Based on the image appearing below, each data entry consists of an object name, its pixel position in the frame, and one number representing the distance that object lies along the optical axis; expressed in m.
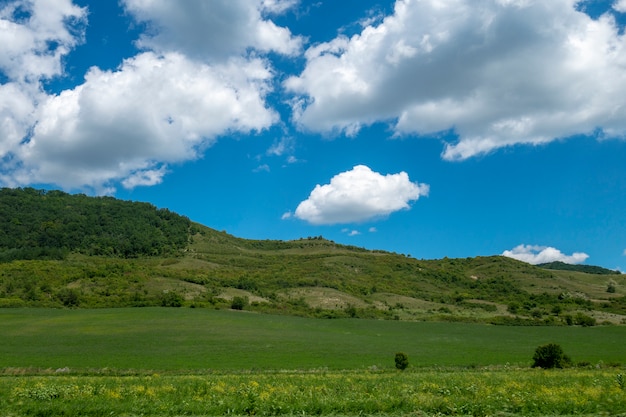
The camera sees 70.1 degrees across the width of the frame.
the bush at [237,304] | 123.68
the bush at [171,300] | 119.19
